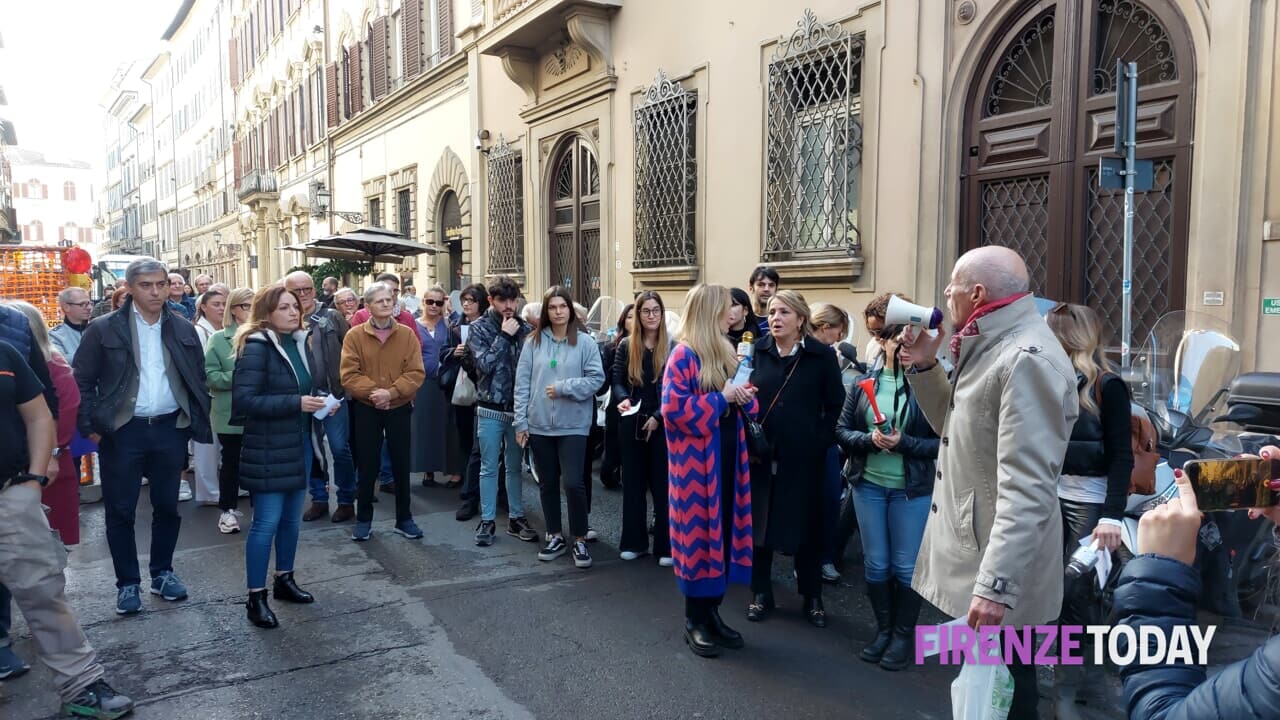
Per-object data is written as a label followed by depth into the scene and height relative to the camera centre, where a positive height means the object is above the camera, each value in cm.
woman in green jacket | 623 -81
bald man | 256 -51
